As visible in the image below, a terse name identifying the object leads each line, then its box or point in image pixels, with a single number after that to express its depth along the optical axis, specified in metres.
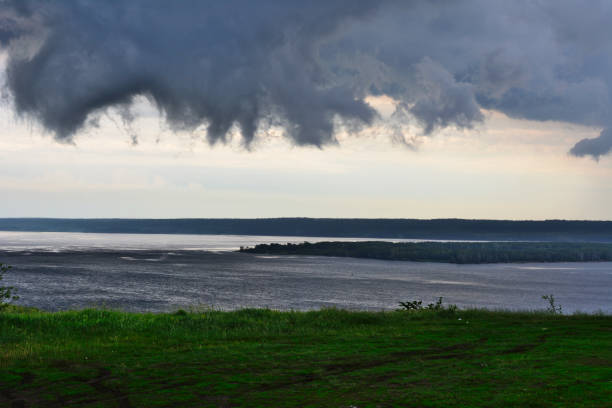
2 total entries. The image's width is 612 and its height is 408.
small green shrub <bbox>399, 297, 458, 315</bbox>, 29.92
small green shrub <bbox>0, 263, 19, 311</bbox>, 29.09
